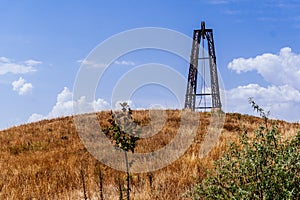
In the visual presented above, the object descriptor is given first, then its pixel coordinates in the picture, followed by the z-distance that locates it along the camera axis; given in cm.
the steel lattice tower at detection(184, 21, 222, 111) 2604
